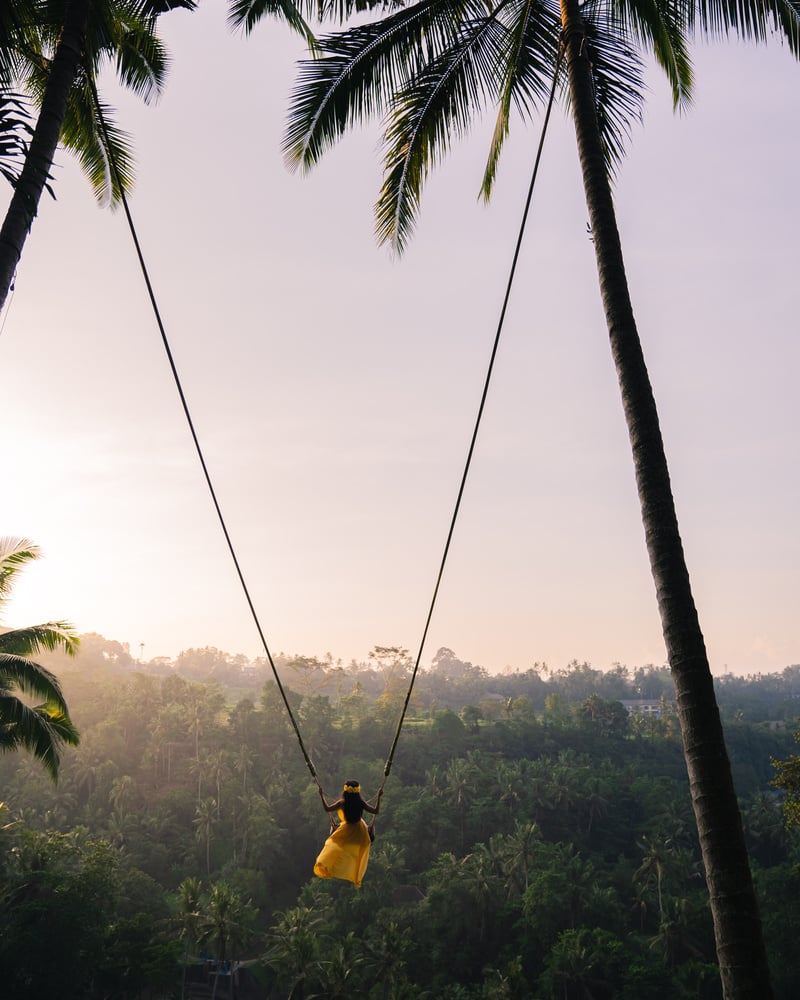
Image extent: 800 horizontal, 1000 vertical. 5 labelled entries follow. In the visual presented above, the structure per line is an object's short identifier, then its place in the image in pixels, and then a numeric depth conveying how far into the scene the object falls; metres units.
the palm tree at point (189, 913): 39.66
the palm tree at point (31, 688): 12.26
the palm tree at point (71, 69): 5.60
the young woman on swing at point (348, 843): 6.66
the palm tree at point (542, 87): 4.79
